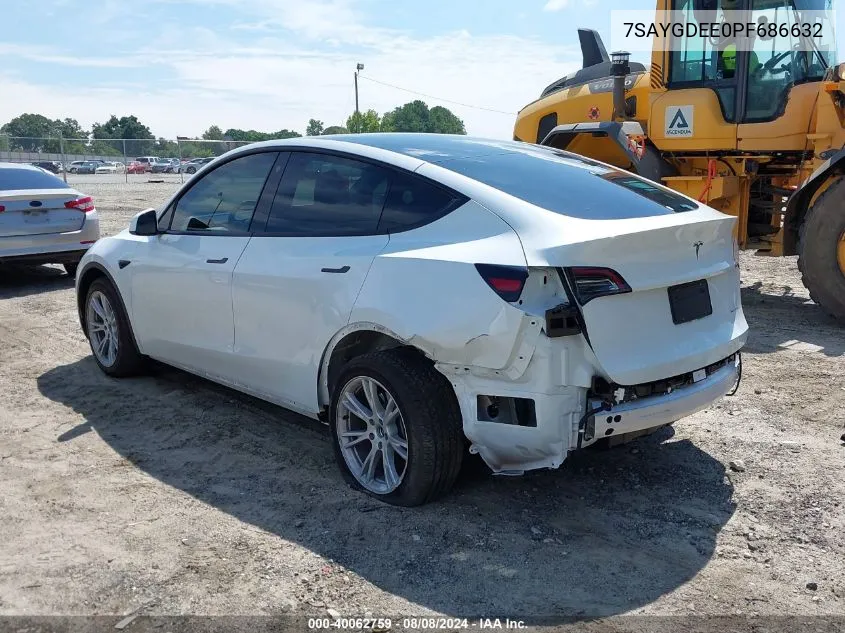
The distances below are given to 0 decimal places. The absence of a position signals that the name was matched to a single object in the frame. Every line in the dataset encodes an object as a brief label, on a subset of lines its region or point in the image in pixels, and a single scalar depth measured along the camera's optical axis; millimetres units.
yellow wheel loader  7590
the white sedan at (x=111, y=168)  39312
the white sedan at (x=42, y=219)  9711
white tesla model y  3426
